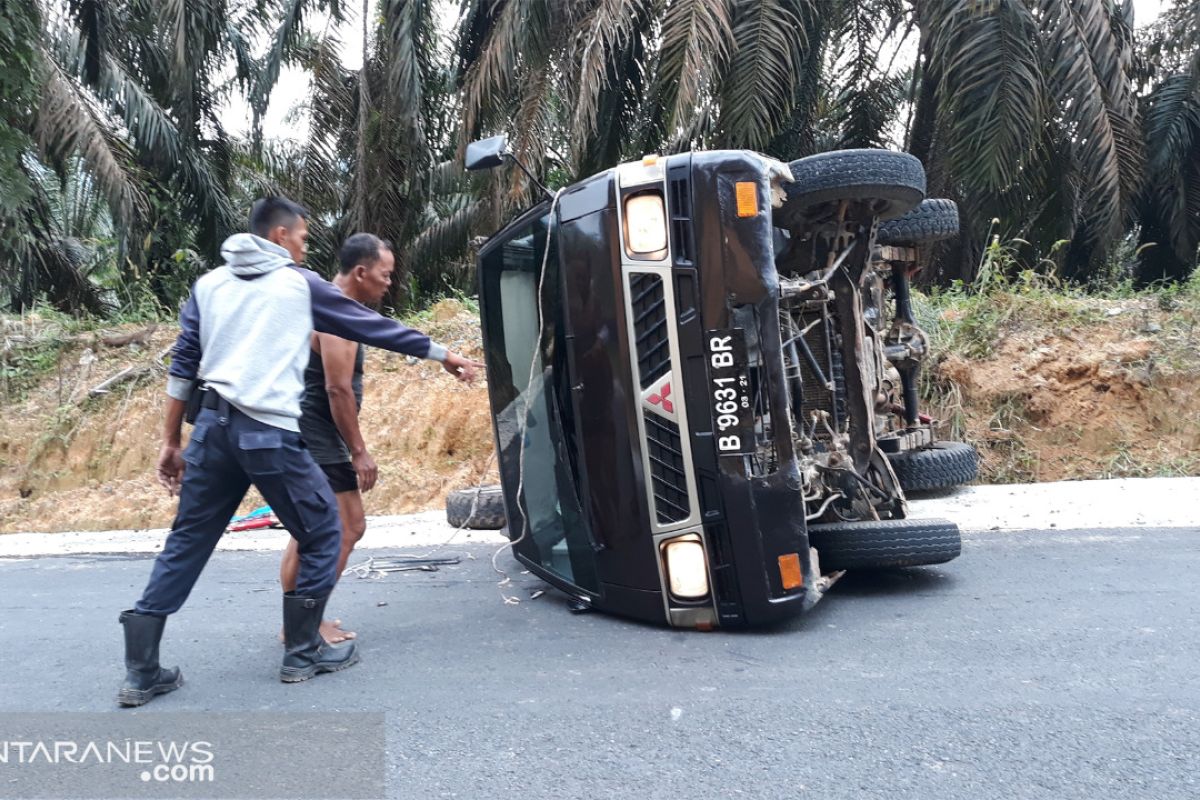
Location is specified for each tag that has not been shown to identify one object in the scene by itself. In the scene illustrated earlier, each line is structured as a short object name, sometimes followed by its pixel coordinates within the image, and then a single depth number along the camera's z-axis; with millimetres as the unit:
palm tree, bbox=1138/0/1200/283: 11008
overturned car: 3553
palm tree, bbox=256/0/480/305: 12133
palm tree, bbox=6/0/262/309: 12047
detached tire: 6145
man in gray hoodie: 3238
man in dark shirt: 3779
